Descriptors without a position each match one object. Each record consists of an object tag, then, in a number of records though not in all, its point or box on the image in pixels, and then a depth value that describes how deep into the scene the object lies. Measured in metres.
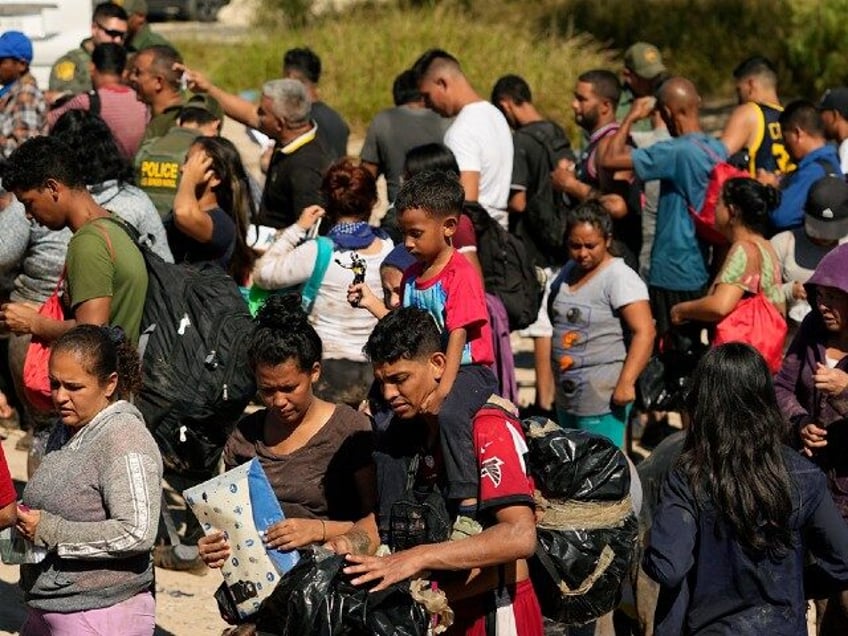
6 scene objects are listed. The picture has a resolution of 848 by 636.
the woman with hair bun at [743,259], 13.24
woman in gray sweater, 8.58
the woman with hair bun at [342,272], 12.70
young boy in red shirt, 9.86
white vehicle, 24.61
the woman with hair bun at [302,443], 8.87
